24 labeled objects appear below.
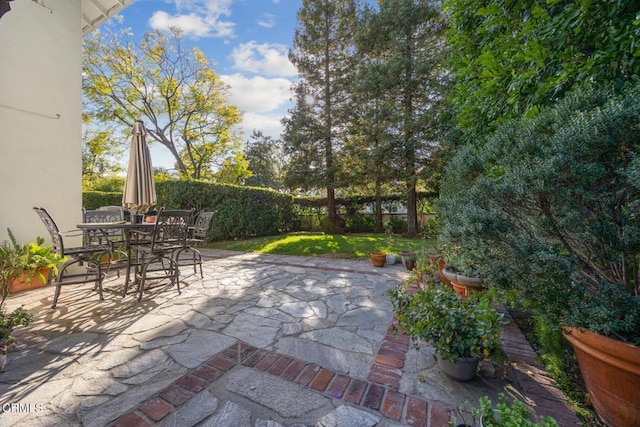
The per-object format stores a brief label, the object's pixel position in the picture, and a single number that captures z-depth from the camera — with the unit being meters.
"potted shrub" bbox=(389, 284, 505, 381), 1.68
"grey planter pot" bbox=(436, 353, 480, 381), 1.68
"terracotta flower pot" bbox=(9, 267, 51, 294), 3.54
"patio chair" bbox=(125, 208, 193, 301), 3.27
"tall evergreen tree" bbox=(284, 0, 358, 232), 11.45
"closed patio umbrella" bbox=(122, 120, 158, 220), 3.73
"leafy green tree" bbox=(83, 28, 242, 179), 11.78
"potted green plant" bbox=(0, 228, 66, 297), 2.48
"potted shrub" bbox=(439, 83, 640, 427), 1.22
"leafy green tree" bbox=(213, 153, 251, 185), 15.44
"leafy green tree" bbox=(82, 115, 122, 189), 13.42
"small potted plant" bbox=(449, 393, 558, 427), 0.90
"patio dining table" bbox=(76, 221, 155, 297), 3.16
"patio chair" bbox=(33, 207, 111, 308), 2.91
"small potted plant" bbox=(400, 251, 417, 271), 4.76
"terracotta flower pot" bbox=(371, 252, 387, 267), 5.22
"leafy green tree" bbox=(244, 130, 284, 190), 26.20
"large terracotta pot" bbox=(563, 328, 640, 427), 1.22
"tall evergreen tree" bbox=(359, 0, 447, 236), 8.61
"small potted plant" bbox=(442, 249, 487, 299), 2.66
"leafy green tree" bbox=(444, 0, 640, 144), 1.80
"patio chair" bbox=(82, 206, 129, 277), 3.88
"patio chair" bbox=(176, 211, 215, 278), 4.37
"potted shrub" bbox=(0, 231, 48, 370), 1.87
